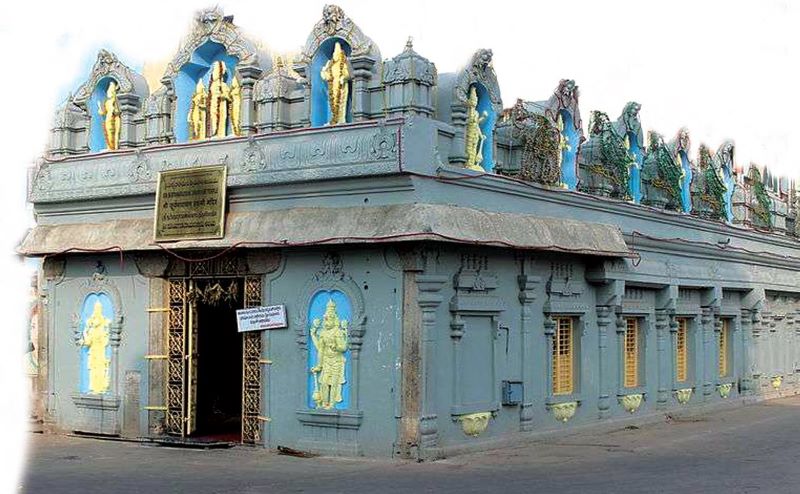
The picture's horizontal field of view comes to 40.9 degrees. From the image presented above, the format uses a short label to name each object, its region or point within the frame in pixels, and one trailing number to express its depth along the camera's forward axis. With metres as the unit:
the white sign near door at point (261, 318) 16.14
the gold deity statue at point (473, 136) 16.45
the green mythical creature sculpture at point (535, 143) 17.77
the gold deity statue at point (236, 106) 17.19
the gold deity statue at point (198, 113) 17.61
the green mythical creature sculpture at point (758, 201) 28.92
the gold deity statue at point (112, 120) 18.52
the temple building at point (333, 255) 15.19
